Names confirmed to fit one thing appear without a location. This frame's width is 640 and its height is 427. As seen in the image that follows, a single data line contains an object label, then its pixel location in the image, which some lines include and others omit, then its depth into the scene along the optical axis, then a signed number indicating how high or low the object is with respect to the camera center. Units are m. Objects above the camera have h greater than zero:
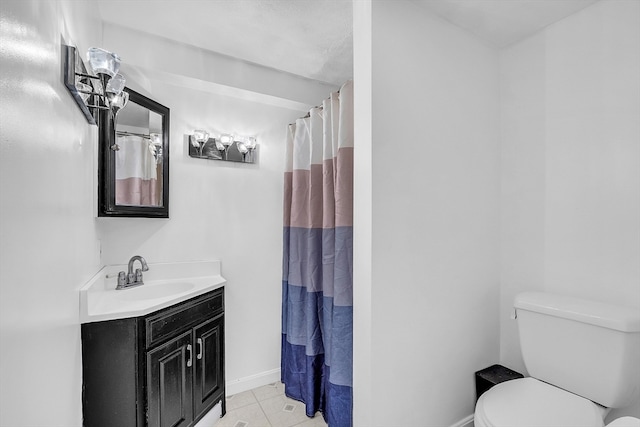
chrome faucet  1.82 -0.39
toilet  1.25 -0.73
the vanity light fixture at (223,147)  2.15 +0.52
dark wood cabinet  1.32 -0.77
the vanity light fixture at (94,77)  0.98 +0.50
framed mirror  1.65 +0.33
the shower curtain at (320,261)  1.65 -0.31
